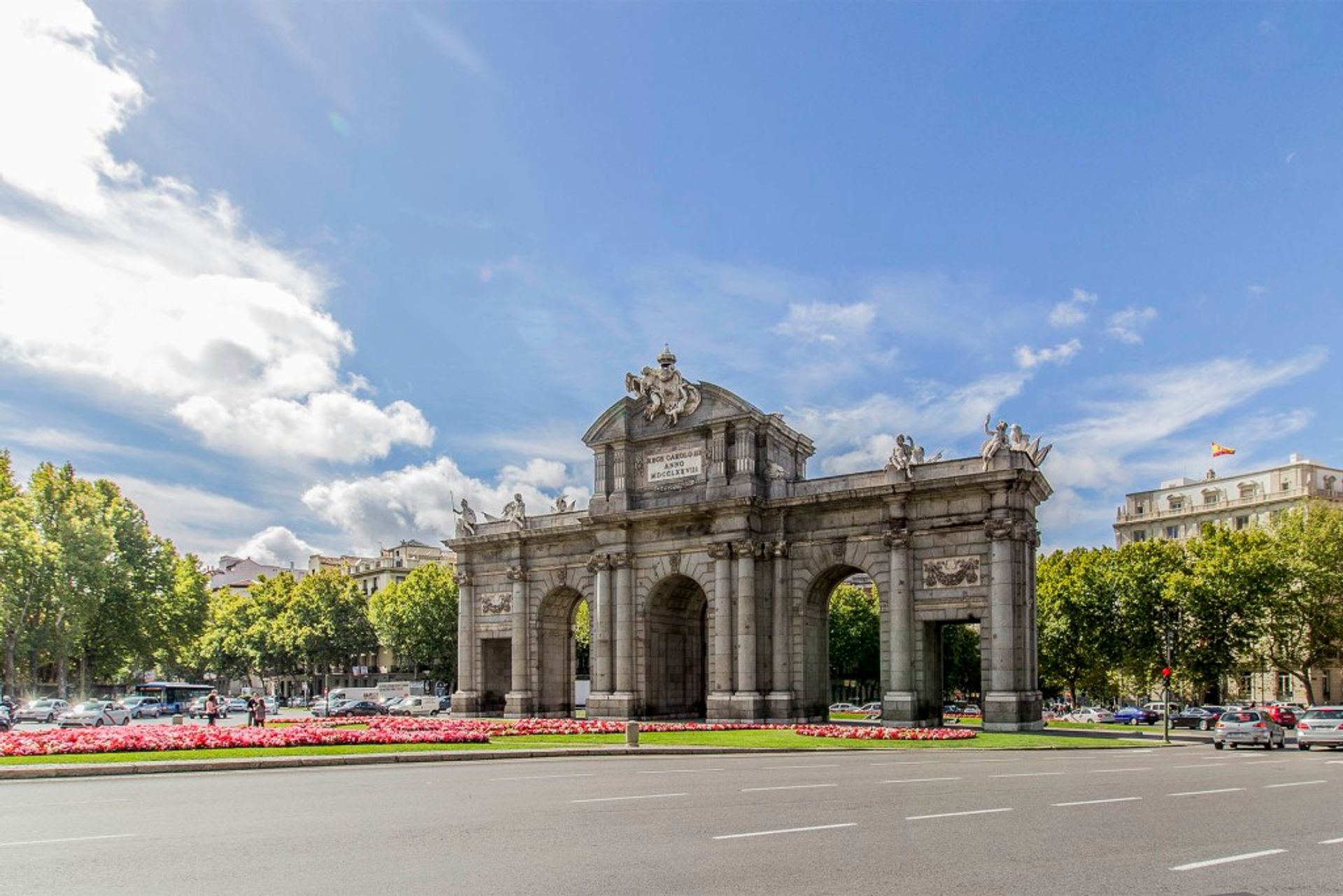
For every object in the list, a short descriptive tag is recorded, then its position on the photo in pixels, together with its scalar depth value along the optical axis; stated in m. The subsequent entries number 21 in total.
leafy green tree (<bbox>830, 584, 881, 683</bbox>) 96.38
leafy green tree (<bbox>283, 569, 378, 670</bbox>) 110.62
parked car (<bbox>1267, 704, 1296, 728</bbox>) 65.54
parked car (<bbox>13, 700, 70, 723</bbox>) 66.75
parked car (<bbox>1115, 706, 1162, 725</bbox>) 75.00
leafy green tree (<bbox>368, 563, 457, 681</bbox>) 99.94
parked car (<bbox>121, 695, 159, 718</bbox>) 82.56
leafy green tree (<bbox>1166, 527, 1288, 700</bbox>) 67.25
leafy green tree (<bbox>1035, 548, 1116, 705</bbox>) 71.69
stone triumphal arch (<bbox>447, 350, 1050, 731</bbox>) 45.56
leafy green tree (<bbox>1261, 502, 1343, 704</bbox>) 70.25
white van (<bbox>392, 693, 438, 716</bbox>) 76.56
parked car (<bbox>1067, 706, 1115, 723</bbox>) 77.88
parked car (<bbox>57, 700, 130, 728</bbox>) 59.66
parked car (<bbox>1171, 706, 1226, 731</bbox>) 63.44
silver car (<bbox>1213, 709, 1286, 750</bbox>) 41.03
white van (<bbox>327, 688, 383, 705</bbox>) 96.12
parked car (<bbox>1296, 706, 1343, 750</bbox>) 39.62
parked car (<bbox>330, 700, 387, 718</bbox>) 72.25
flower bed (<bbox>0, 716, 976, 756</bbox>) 29.45
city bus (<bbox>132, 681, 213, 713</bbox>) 94.00
